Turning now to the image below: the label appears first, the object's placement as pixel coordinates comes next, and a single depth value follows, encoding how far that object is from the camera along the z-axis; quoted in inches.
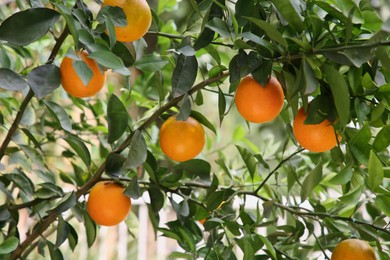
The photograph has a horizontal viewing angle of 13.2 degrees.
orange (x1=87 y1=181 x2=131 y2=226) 109.2
